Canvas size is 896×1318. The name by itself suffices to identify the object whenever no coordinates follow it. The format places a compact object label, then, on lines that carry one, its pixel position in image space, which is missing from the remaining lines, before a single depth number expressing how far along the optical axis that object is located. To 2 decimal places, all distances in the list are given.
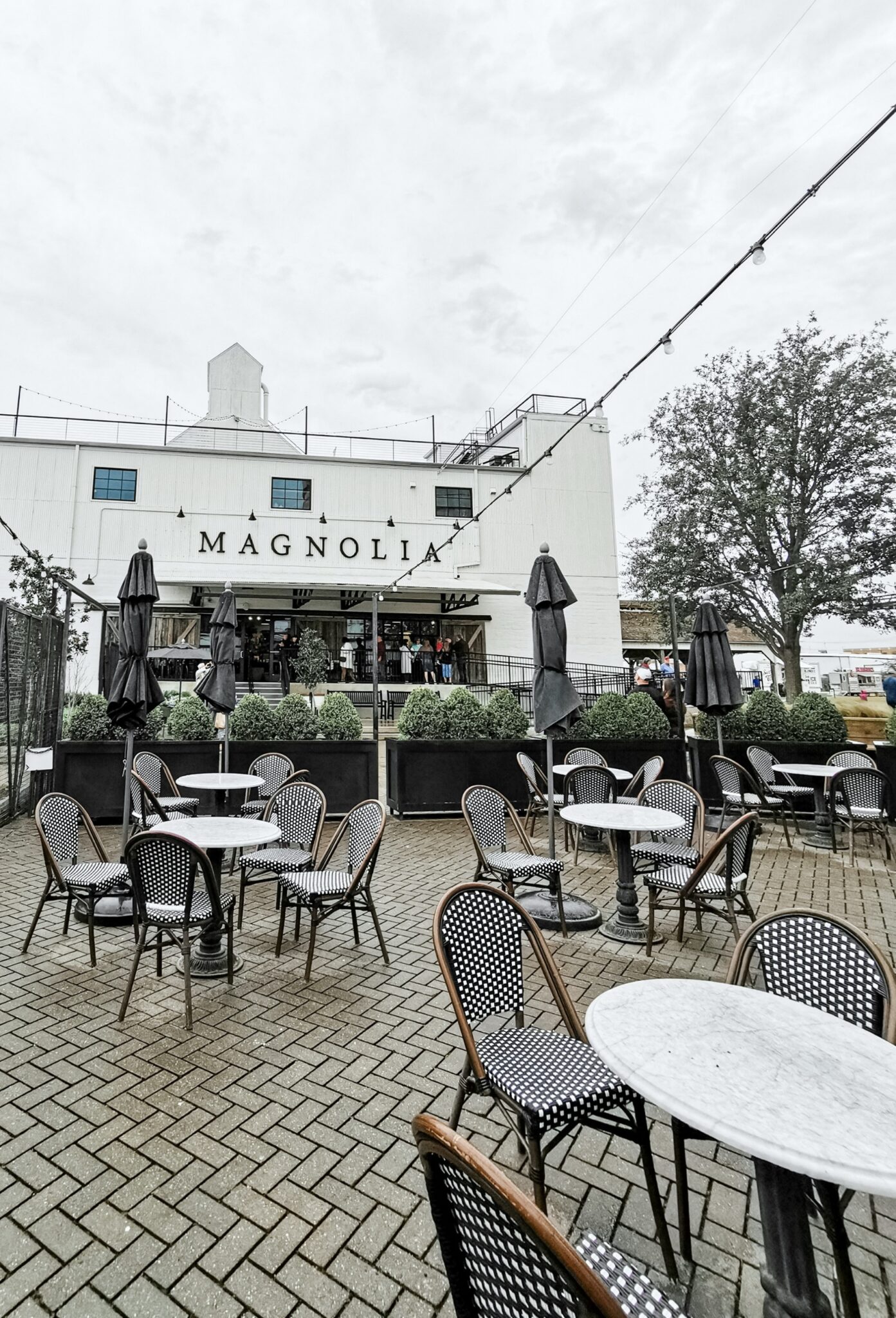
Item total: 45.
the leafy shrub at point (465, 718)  8.90
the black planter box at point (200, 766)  7.95
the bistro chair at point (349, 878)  3.88
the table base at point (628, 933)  4.39
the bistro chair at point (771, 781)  7.51
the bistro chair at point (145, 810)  5.30
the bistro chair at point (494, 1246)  0.80
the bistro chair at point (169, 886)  3.24
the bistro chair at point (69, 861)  3.93
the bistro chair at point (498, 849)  4.45
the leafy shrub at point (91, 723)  8.05
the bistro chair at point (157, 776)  6.63
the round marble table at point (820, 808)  7.27
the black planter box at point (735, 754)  9.00
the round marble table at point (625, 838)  4.34
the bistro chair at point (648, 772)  7.36
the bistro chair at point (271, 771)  6.93
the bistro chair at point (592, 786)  6.46
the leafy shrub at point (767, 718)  9.34
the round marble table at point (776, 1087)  1.26
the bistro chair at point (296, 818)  4.86
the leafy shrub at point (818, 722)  9.14
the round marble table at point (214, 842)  3.71
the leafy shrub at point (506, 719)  9.01
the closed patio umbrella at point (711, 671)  7.46
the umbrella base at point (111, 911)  4.48
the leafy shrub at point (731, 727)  9.48
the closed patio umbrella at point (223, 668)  7.16
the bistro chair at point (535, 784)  7.43
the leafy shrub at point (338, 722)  8.70
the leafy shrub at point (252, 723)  8.57
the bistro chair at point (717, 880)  3.84
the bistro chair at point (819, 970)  1.98
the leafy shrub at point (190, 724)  8.46
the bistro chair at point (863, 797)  6.56
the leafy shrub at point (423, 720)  8.80
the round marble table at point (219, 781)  5.78
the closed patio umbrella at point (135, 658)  5.28
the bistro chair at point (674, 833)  4.85
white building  19.25
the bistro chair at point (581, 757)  8.00
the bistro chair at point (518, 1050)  1.86
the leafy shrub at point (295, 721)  8.63
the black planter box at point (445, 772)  8.71
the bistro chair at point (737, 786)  7.20
